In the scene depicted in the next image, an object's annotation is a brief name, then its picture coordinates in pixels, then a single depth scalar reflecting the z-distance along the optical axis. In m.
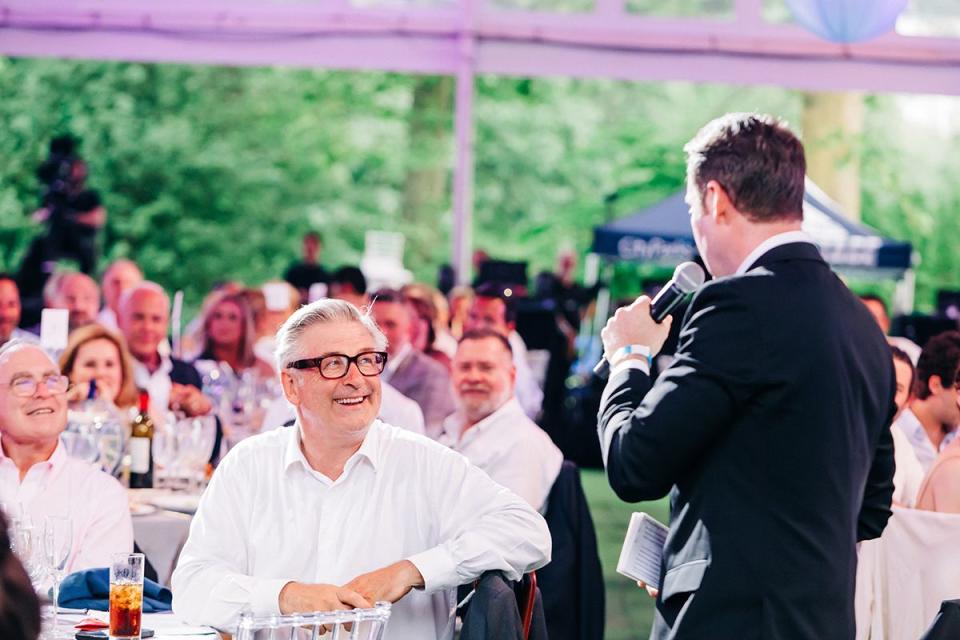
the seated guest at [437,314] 9.02
